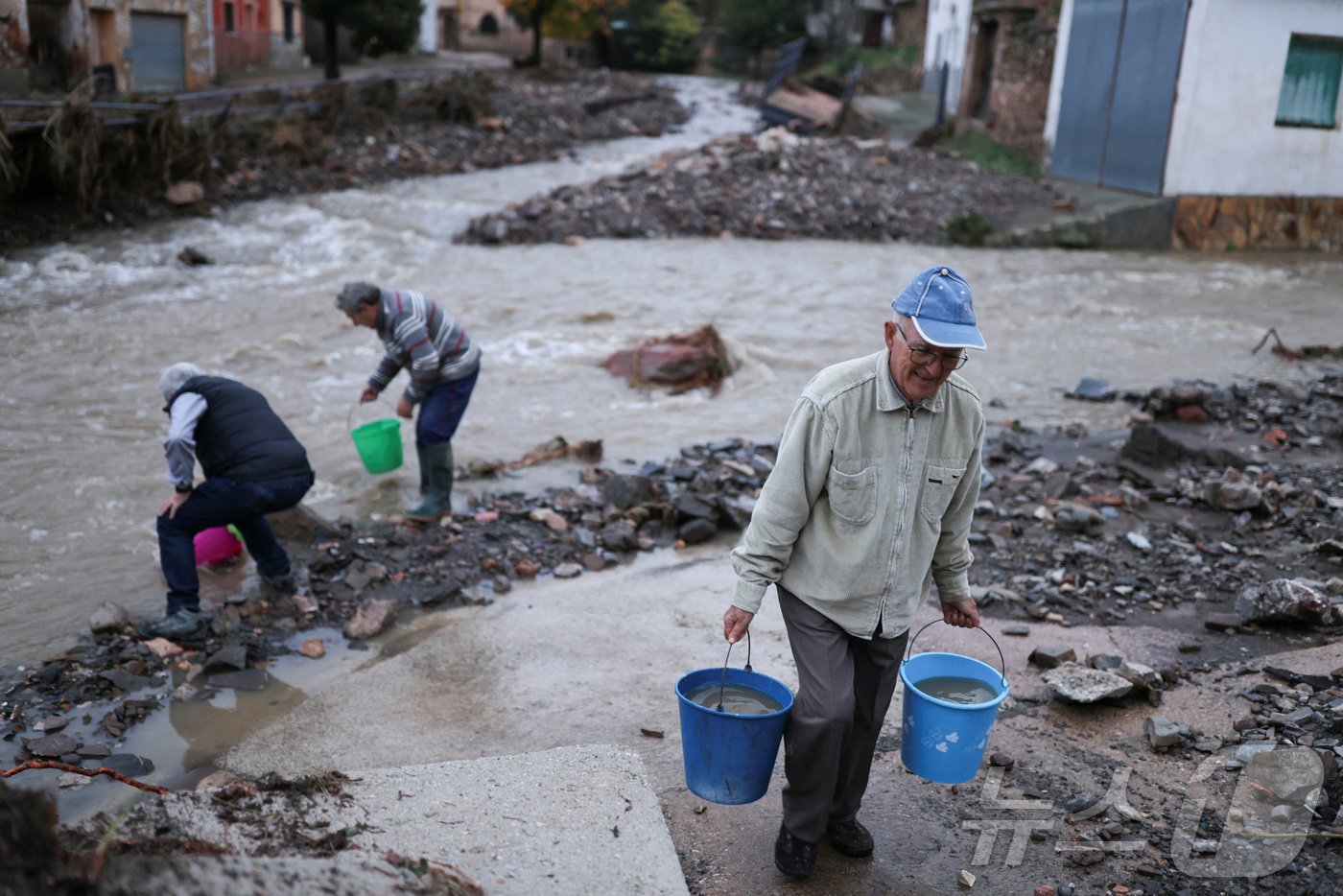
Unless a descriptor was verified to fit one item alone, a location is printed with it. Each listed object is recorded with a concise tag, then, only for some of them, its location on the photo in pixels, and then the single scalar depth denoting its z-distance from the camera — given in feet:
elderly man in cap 8.93
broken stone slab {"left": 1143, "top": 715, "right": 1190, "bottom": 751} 11.73
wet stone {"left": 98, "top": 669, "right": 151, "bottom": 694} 14.66
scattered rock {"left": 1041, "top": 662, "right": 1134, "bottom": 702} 12.55
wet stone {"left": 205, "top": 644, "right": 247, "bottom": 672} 15.14
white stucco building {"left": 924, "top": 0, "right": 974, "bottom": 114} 80.84
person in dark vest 15.84
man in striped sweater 19.16
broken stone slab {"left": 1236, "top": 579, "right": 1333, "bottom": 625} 14.47
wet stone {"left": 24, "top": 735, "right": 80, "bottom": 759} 12.89
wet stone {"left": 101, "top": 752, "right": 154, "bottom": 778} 12.85
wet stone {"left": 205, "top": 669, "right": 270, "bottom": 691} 14.92
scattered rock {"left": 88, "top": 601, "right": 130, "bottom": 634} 15.88
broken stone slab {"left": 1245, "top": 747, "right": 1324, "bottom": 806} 10.48
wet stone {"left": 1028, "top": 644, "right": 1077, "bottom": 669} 13.94
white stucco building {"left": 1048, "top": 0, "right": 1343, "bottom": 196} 50.57
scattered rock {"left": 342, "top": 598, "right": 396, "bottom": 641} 16.40
